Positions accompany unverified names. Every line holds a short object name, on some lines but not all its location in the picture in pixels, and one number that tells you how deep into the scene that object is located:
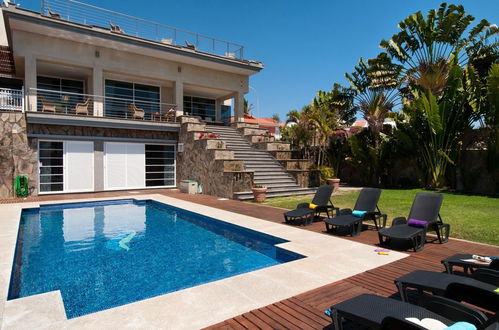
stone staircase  15.30
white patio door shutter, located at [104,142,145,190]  17.20
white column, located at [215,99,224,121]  24.81
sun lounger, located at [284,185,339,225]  8.71
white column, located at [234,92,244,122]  22.84
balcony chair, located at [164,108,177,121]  19.44
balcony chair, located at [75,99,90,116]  15.72
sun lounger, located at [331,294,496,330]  2.49
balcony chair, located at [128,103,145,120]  17.50
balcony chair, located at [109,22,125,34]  17.59
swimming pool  5.11
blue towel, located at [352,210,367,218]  7.55
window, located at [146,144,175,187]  18.78
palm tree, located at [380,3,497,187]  14.69
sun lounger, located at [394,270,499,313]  3.10
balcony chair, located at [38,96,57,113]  15.04
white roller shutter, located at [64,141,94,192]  15.98
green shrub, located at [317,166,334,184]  17.61
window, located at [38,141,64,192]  15.50
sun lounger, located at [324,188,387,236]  7.38
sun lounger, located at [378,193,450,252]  6.11
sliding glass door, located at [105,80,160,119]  18.67
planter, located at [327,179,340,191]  16.75
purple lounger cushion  6.41
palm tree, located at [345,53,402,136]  18.67
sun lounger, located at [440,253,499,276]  4.00
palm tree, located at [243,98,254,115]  58.12
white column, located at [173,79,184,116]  19.88
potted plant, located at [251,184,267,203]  13.27
